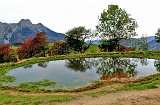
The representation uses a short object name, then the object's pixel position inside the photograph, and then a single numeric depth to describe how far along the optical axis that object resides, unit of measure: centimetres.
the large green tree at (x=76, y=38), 3945
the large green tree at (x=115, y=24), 3372
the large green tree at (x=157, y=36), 3881
